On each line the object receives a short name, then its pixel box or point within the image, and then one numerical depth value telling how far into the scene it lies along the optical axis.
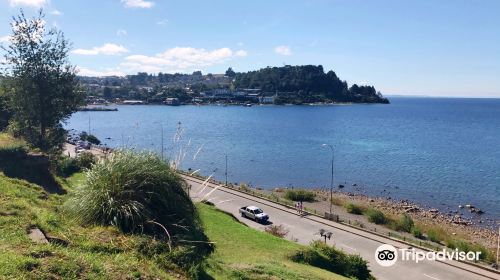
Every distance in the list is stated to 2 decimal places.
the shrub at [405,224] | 32.91
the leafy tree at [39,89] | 25.89
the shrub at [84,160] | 30.25
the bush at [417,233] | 31.12
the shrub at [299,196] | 42.59
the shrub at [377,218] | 34.41
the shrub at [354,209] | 38.06
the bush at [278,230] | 22.77
